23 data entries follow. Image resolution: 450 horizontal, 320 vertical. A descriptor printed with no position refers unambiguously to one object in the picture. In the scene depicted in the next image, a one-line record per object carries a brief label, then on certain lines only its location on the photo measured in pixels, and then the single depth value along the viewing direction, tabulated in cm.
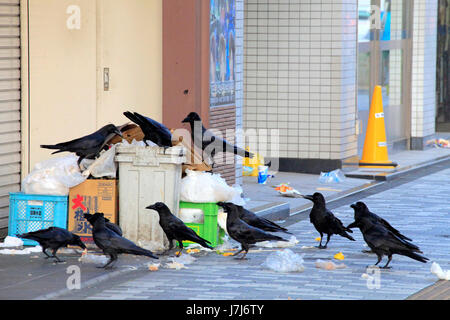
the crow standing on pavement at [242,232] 1471
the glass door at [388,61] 2861
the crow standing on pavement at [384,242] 1386
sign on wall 1889
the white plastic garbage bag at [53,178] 1551
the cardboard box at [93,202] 1551
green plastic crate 1548
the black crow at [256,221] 1542
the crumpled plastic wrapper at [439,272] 1359
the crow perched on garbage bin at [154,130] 1544
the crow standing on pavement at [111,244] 1372
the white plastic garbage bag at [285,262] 1395
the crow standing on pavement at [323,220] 1556
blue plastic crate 1544
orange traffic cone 2726
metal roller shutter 1652
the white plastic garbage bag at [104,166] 1552
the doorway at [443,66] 4331
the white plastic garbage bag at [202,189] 1554
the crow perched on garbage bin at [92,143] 1545
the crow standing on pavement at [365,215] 1478
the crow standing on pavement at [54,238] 1410
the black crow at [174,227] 1454
